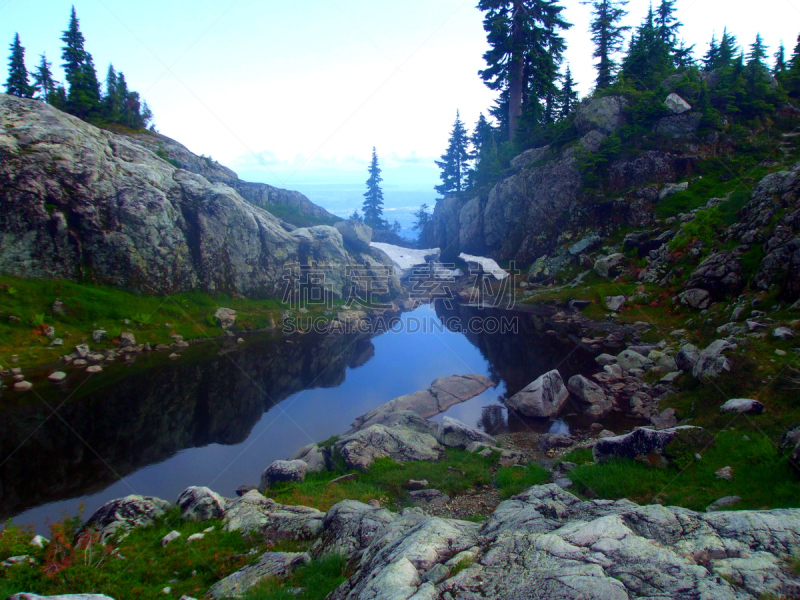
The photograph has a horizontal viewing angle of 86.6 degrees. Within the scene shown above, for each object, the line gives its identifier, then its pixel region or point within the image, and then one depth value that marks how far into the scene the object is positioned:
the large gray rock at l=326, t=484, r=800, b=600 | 4.94
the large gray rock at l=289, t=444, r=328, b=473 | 15.43
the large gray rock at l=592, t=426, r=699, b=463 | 11.81
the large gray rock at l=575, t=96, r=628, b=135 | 48.44
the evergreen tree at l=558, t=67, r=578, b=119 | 56.03
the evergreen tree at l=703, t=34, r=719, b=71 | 52.00
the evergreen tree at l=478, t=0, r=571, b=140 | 51.88
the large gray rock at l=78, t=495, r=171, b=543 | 10.16
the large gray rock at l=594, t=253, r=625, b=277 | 38.38
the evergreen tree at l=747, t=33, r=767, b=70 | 44.41
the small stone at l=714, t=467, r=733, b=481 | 9.82
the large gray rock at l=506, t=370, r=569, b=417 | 20.30
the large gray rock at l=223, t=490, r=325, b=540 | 9.78
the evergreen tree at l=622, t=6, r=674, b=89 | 49.59
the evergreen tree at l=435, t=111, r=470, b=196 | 78.45
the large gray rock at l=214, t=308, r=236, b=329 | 36.84
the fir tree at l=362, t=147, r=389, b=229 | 89.50
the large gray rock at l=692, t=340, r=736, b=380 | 15.73
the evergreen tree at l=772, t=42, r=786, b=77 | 50.34
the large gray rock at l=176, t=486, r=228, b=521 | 10.82
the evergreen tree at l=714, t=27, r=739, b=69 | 51.09
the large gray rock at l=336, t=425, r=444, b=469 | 15.02
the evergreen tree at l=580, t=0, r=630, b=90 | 52.62
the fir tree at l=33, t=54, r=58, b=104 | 56.84
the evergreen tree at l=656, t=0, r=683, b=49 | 56.84
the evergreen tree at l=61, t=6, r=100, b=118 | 52.03
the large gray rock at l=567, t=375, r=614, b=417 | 19.83
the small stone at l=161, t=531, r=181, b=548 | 9.48
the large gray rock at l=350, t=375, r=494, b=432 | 20.94
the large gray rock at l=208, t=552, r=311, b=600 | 7.52
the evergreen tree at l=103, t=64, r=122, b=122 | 54.09
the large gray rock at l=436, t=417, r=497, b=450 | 16.78
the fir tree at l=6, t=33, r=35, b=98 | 50.56
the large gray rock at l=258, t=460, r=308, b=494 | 14.40
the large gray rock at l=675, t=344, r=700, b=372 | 19.41
